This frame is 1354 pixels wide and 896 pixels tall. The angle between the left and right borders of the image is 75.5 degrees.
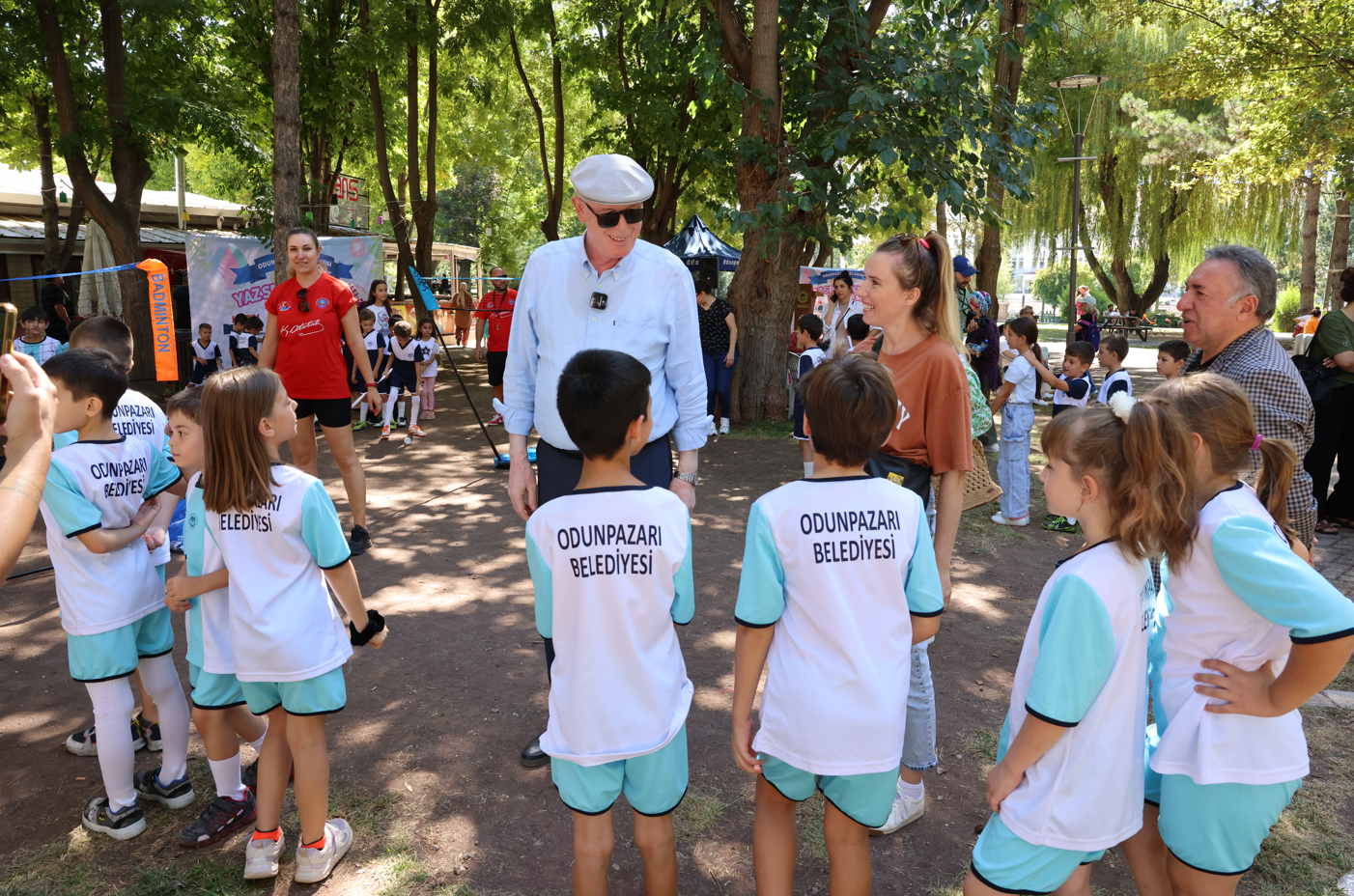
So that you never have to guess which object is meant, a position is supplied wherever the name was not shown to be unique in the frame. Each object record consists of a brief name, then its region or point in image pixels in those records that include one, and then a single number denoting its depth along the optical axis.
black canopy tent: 16.12
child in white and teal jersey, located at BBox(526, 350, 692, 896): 2.14
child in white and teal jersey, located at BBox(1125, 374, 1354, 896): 1.80
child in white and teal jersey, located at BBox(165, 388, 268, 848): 2.67
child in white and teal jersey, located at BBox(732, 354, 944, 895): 2.10
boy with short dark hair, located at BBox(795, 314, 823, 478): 7.10
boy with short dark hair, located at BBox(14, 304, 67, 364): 7.47
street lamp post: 16.53
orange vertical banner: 8.46
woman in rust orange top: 2.76
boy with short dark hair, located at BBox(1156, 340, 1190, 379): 5.41
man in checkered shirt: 2.85
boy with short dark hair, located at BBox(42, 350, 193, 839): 2.90
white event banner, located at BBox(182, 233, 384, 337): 12.95
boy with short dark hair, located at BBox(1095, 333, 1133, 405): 6.74
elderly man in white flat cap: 3.01
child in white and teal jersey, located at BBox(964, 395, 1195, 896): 1.83
